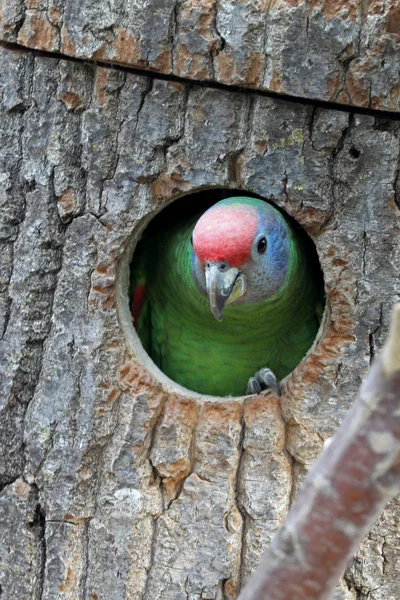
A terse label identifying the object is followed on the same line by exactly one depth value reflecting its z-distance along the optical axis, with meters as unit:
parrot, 5.28
